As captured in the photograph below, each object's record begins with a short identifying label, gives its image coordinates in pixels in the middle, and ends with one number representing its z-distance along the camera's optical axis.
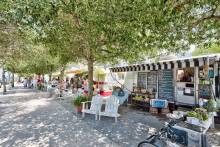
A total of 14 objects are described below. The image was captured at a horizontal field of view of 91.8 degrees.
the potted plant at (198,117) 3.05
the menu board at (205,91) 5.15
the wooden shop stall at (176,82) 5.00
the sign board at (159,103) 5.29
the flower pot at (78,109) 5.24
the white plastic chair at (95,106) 4.56
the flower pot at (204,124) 3.00
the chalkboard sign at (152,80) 6.70
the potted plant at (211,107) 3.77
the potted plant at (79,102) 5.21
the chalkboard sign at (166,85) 6.19
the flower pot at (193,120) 3.04
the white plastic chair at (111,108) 4.39
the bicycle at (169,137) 1.87
